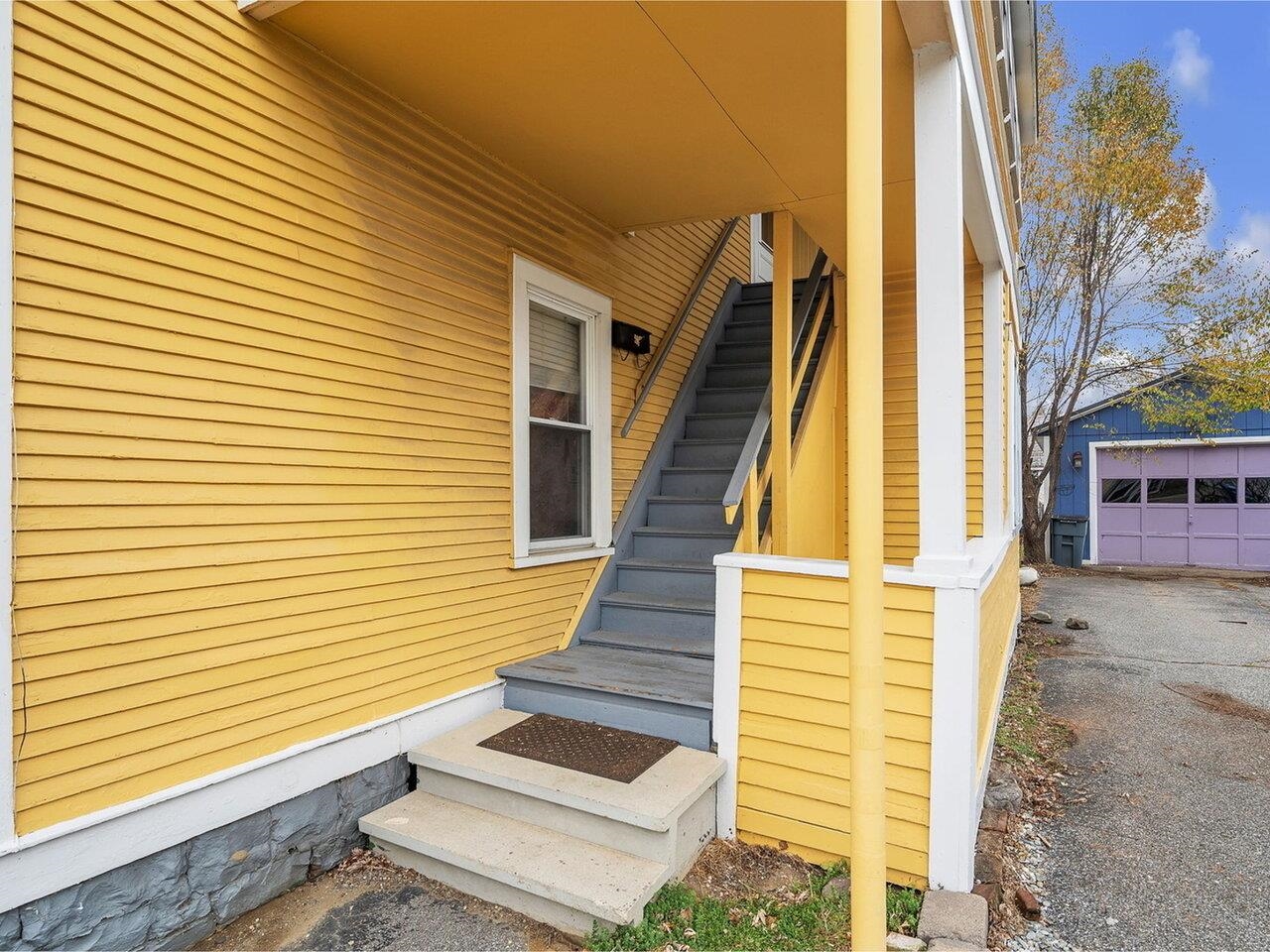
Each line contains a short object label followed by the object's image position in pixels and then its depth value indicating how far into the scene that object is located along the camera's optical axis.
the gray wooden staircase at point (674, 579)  3.05
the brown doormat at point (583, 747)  2.64
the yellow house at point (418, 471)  1.81
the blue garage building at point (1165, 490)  12.40
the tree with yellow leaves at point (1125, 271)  10.78
